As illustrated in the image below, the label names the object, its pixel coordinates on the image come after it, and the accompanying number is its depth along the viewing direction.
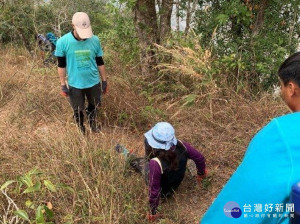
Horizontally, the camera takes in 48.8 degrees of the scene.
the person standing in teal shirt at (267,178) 0.76
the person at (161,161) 2.44
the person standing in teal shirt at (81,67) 3.22
